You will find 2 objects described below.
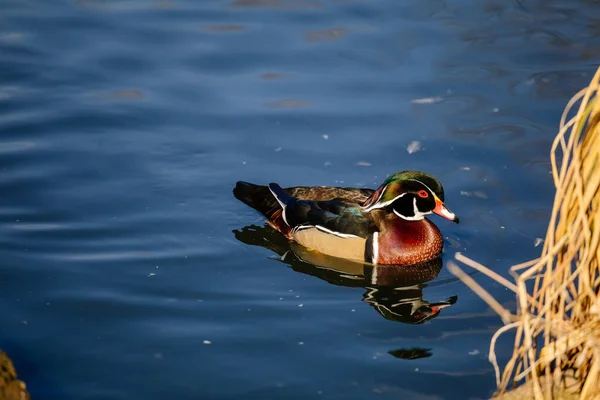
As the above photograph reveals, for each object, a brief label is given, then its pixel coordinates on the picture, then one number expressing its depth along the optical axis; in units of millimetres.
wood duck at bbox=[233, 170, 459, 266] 14992
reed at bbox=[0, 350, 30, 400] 8680
